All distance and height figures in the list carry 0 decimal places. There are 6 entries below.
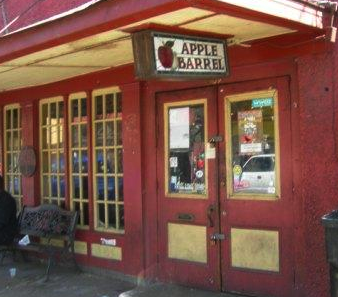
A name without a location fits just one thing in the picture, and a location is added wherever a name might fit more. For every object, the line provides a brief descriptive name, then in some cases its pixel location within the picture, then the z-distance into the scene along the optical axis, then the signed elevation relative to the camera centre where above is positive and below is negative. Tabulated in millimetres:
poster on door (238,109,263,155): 6008 +297
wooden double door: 5836 -287
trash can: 4320 -651
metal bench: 7930 -912
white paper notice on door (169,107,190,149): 6656 +386
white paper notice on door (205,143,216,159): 6355 +99
